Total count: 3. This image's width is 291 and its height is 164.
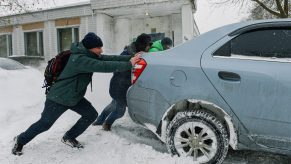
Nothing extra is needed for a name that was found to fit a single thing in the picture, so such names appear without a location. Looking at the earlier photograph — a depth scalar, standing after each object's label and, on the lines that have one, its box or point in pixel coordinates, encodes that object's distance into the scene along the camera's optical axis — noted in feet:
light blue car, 10.84
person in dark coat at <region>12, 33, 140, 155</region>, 13.07
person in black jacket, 16.90
